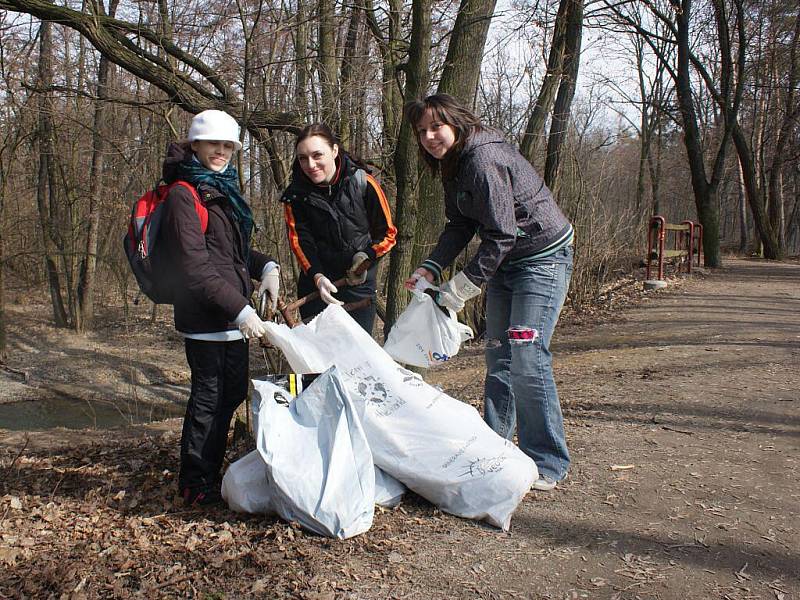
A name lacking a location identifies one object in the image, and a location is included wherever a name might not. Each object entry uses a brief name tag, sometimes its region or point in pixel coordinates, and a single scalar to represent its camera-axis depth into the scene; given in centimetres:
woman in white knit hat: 290
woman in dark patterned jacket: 287
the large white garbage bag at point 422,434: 284
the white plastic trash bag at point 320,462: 268
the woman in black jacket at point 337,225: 363
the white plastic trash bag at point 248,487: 294
